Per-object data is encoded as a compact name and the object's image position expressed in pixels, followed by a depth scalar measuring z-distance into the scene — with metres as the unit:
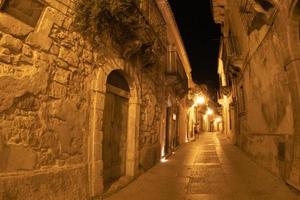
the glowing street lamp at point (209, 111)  36.58
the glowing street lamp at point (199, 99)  22.34
